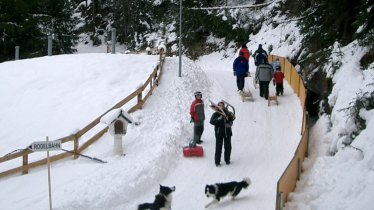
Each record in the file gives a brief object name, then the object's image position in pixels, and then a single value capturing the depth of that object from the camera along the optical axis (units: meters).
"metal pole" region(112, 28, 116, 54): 22.91
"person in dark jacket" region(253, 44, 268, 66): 19.77
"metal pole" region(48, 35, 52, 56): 25.77
